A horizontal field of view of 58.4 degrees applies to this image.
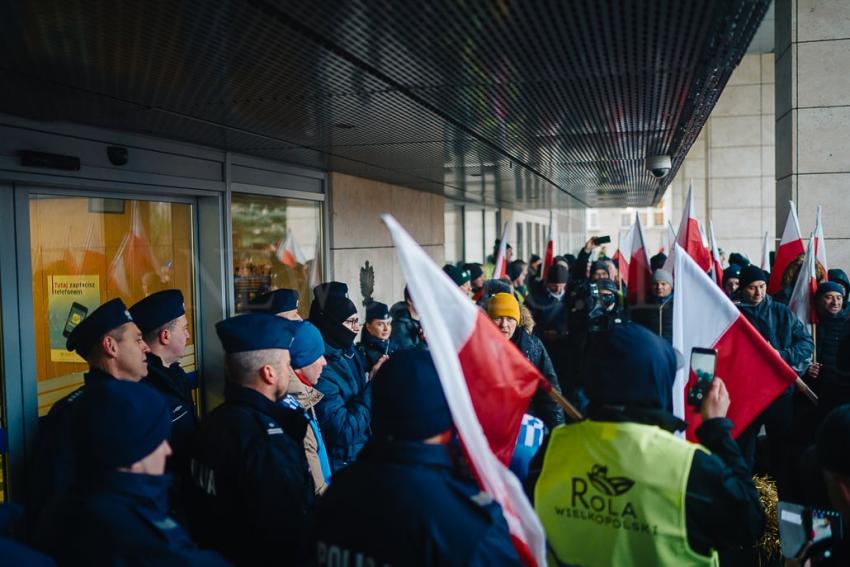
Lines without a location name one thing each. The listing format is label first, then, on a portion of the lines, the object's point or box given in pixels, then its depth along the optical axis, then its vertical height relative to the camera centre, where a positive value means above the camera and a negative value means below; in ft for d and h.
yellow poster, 15.99 -0.98
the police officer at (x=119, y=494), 6.88 -2.19
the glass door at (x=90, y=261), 15.69 +0.00
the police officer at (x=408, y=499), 6.64 -2.17
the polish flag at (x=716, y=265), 29.76 -0.31
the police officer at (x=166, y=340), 13.67 -1.53
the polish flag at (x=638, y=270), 26.68 -0.43
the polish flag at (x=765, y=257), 34.16 -0.01
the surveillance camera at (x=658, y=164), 24.07 +2.98
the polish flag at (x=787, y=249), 25.93 +0.26
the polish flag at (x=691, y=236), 24.02 +0.68
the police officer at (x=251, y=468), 9.06 -2.53
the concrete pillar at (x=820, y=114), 33.47 +6.37
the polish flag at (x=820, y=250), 25.43 +0.22
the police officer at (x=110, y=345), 12.60 -1.41
